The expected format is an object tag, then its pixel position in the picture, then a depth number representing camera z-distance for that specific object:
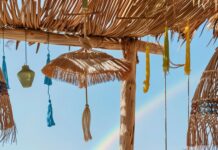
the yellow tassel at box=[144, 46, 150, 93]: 3.44
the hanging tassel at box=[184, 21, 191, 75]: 2.86
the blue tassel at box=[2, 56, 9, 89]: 3.65
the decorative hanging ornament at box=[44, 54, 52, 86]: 3.90
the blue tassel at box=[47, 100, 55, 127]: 3.76
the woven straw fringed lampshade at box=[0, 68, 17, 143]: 3.02
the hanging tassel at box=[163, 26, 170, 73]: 2.83
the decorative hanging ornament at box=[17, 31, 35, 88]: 3.57
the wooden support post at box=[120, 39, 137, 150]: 4.32
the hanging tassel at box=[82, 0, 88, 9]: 3.04
